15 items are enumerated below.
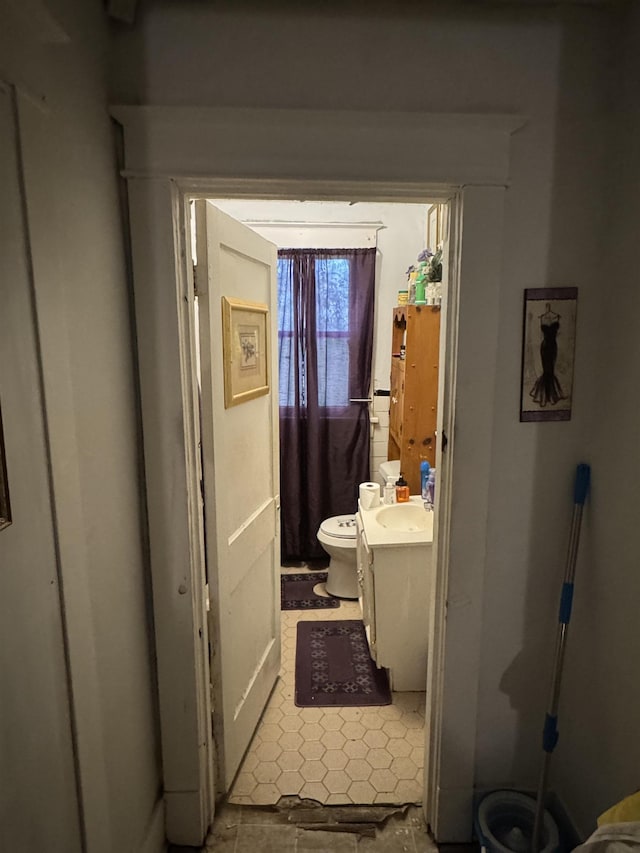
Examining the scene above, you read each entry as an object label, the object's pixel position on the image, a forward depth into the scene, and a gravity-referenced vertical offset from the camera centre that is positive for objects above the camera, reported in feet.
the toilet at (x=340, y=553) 9.90 -4.07
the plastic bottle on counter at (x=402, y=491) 8.17 -2.33
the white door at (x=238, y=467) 5.16 -1.44
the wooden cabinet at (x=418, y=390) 8.02 -0.71
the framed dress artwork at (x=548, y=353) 4.63 -0.07
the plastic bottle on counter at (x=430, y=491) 7.68 -2.21
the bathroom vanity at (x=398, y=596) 7.07 -3.55
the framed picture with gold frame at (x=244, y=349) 5.52 -0.04
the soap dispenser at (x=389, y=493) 8.30 -2.40
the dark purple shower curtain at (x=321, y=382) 11.08 -0.82
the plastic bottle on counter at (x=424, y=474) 8.14 -2.06
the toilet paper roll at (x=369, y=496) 8.31 -2.46
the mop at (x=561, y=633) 4.73 -2.71
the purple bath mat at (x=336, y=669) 7.61 -5.20
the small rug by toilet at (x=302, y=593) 10.21 -5.14
